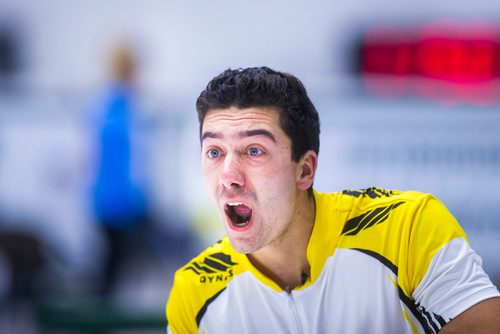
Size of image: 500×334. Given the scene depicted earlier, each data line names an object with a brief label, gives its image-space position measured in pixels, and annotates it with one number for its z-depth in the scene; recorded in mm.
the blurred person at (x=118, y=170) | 11977
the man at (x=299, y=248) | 5527
